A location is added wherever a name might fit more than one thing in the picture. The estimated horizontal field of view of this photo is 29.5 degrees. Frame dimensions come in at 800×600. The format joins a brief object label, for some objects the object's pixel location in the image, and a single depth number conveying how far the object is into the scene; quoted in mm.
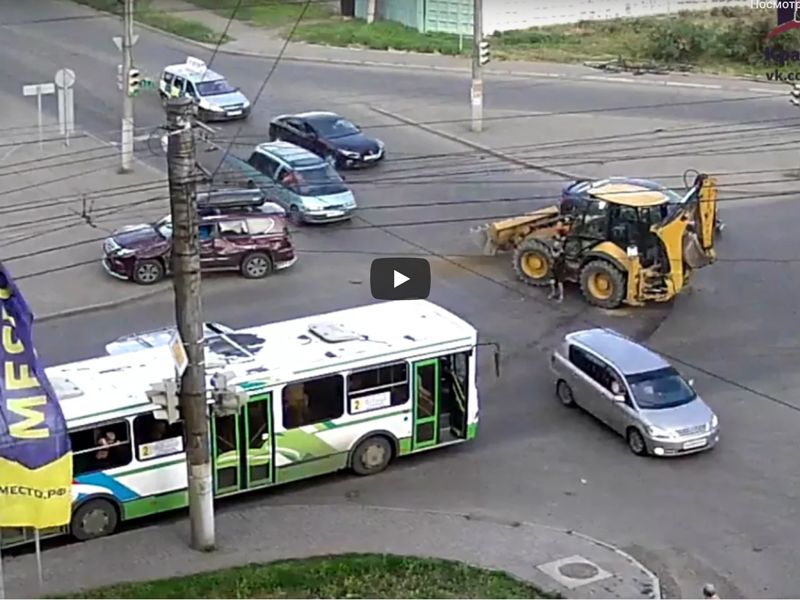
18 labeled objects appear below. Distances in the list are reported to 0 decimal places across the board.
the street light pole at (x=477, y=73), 38688
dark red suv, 29078
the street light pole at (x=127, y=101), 33969
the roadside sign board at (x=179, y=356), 18094
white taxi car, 41188
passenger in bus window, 19266
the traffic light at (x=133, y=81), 35000
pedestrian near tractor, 28609
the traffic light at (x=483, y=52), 39350
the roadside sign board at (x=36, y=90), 37062
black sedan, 36781
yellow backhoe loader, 27781
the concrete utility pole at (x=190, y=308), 17297
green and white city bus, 19312
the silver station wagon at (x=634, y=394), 21516
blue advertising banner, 15922
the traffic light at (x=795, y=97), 37031
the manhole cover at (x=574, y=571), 18016
